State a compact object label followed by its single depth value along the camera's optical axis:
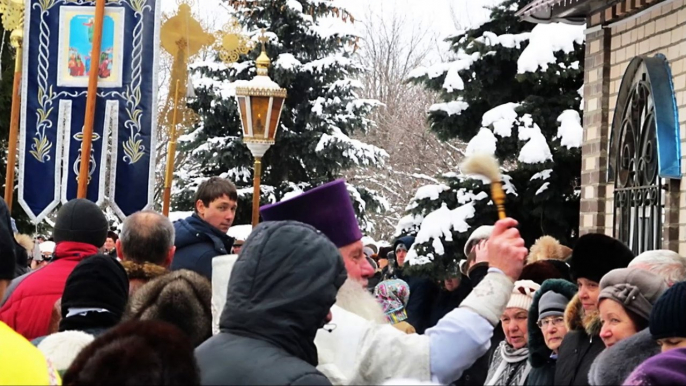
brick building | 10.54
